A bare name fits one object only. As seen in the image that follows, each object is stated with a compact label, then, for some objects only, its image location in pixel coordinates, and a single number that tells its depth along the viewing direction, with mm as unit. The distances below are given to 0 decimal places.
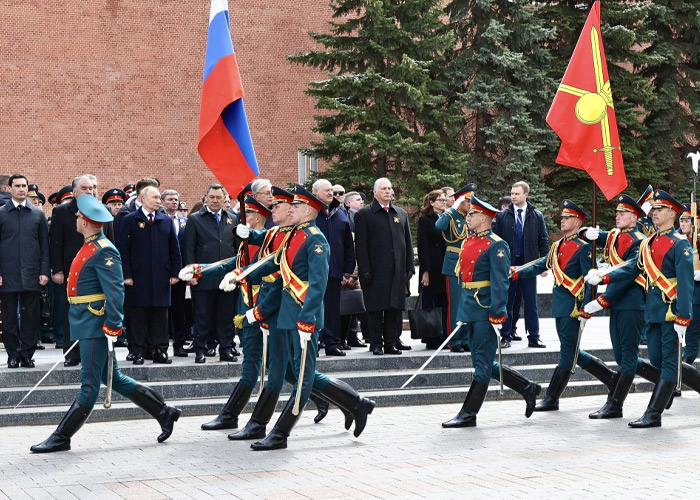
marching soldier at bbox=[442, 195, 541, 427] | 9250
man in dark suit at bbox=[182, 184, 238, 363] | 11547
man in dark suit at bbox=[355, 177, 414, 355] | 12312
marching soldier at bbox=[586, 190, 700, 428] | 9180
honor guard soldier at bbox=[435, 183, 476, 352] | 12297
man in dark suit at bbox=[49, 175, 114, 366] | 11281
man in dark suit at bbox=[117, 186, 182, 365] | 11305
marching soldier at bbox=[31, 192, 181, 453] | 8109
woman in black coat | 13055
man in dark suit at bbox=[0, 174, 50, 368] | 10867
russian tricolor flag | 9219
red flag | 10867
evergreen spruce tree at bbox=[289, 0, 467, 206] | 25078
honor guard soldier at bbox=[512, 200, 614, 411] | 10062
